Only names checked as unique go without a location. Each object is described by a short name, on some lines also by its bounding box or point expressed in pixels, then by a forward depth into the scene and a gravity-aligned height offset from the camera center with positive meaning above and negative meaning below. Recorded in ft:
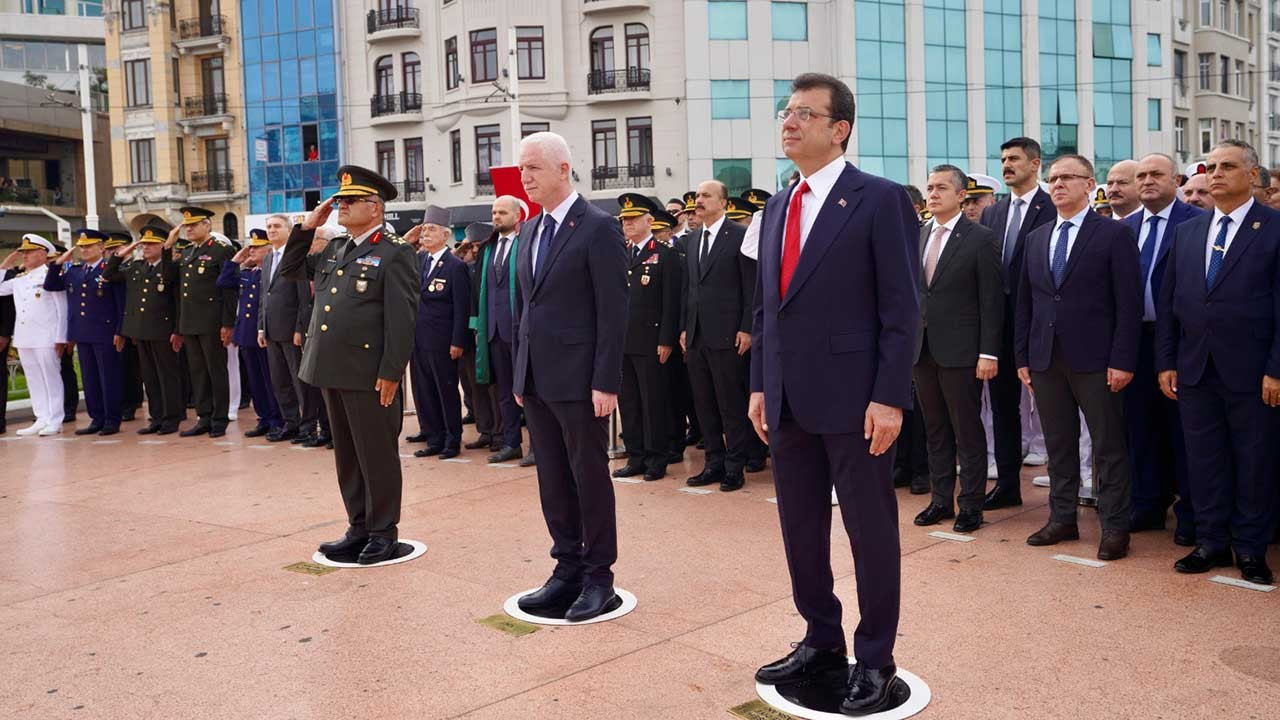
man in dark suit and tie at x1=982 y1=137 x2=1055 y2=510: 22.24 +0.38
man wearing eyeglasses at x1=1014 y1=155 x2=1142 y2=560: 18.98 -1.02
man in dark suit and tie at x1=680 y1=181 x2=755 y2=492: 26.37 -0.72
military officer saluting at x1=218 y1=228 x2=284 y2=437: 35.96 -0.44
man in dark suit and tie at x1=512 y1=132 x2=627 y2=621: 16.57 -0.67
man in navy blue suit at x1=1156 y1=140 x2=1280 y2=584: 17.44 -1.36
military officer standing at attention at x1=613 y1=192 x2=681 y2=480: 27.84 -1.24
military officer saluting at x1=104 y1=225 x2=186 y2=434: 37.37 -0.39
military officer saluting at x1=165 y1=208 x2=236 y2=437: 36.63 -0.35
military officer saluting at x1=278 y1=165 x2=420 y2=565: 19.75 -0.71
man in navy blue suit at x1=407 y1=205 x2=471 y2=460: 32.14 -1.23
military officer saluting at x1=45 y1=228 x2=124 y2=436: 38.50 -0.54
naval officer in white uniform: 38.88 -0.60
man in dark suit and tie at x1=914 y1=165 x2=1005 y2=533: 21.11 -0.72
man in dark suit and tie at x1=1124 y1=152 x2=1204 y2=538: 20.39 -2.13
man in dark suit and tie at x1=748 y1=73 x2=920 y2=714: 12.41 -0.52
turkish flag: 34.88 +3.73
